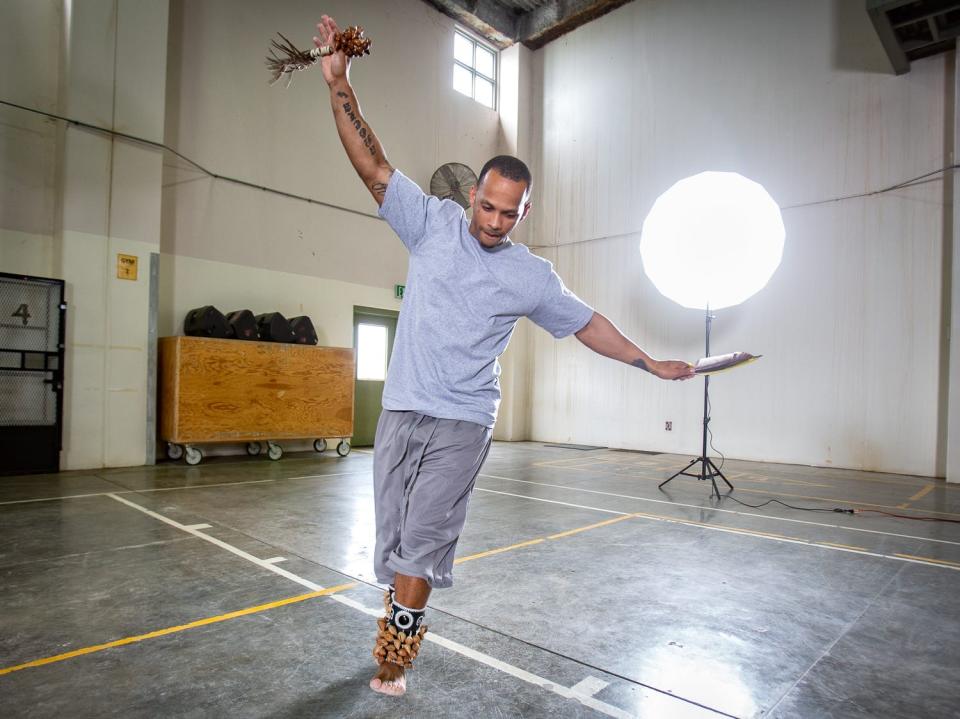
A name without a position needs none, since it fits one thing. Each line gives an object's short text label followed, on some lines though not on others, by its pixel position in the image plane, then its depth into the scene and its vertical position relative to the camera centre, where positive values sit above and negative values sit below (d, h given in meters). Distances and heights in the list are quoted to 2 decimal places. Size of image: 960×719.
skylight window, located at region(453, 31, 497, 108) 10.90 +5.41
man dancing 1.83 +0.00
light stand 5.61 -0.89
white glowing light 5.17 +1.14
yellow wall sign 6.39 +0.93
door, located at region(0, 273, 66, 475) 5.75 -0.19
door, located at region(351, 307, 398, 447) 9.24 -0.01
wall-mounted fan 9.95 +2.98
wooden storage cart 6.60 -0.41
